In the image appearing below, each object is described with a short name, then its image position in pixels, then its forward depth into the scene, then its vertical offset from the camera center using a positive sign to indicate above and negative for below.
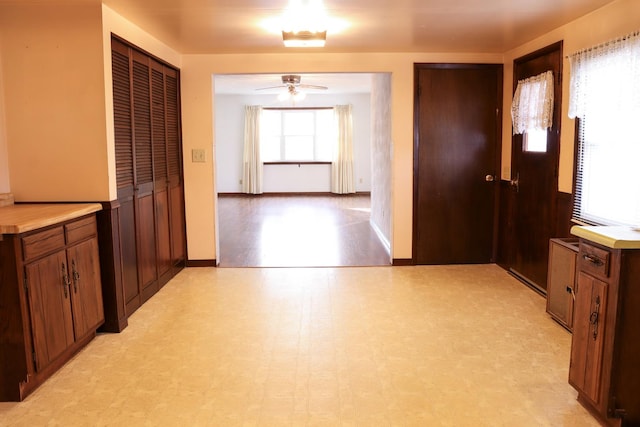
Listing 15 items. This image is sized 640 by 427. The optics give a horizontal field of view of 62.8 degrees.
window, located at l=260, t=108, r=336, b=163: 12.25 +0.23
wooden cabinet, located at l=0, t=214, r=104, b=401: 2.62 -0.83
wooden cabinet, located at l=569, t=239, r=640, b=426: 2.25 -0.83
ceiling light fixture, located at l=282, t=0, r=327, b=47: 3.72 +0.88
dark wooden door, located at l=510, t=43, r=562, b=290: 4.19 -0.39
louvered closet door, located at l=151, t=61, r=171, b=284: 4.53 -0.19
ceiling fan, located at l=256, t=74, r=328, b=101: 7.35 +0.95
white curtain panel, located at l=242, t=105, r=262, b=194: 11.89 +0.09
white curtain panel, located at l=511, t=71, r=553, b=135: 4.23 +0.35
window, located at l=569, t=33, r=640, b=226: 3.19 +0.09
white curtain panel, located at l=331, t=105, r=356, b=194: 12.01 +0.18
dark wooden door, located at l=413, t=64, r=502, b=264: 5.35 -0.17
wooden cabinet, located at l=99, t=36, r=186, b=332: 3.58 -0.34
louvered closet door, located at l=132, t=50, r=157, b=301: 4.08 -0.23
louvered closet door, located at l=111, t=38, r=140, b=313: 3.68 -0.13
